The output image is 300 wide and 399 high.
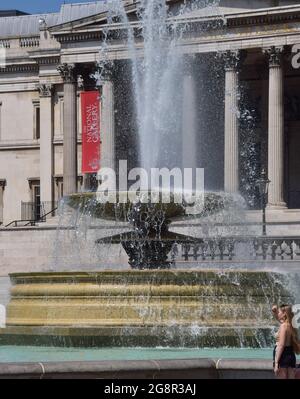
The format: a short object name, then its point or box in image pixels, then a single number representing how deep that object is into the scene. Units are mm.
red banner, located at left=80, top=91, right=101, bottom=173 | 60500
